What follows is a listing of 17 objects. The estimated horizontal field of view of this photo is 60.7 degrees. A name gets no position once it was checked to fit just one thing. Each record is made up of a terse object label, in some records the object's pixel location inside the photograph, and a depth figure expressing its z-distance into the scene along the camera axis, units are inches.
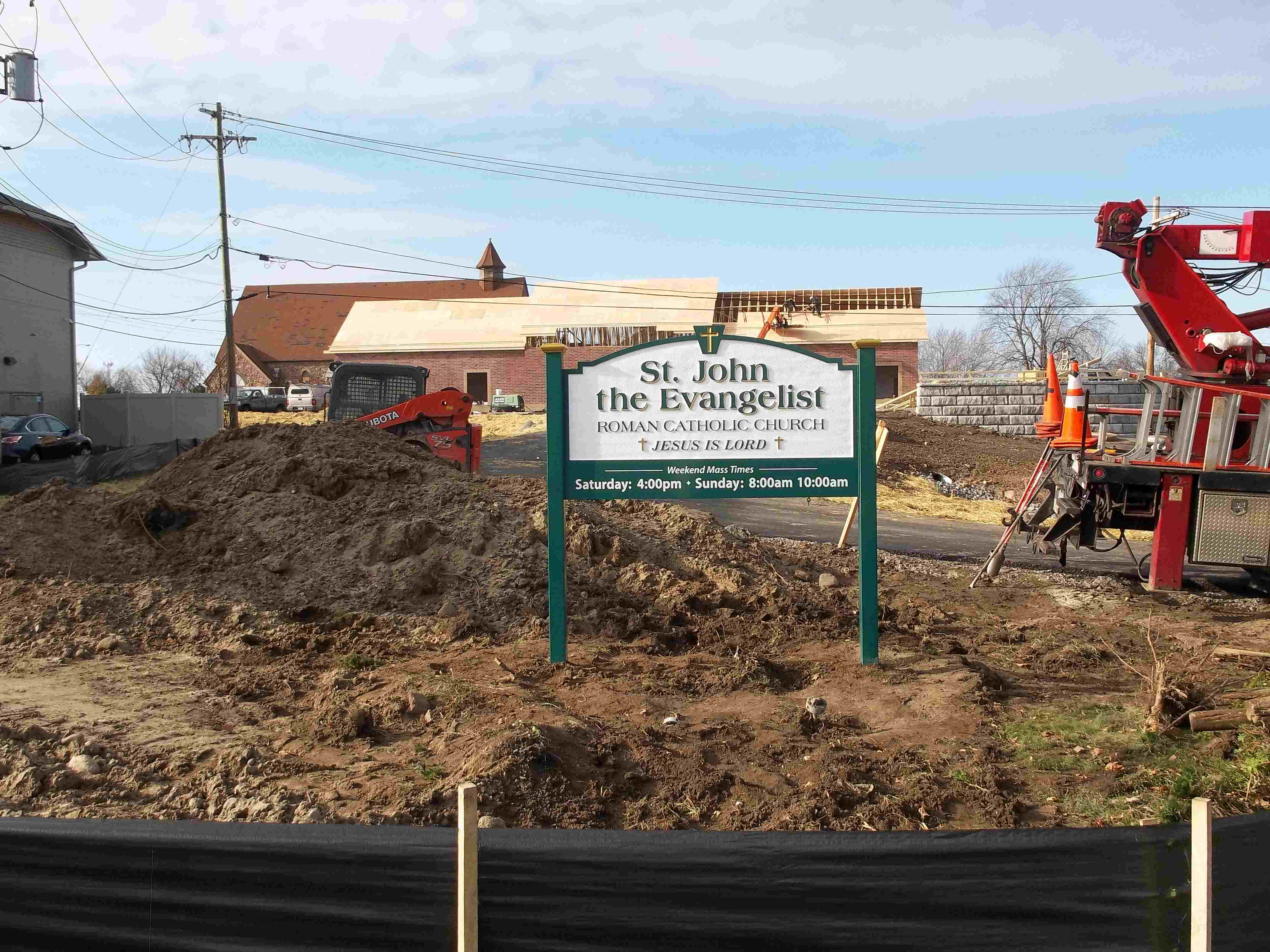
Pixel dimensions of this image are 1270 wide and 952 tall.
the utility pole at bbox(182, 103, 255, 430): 1304.1
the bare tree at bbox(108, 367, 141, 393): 3014.3
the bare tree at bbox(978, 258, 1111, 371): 2524.6
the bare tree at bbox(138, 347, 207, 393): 3085.6
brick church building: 1787.6
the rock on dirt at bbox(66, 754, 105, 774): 220.1
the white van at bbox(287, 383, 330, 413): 1878.7
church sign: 304.8
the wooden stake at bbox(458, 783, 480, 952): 123.0
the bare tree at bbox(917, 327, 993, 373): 3154.5
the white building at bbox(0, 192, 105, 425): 1380.4
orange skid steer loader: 713.6
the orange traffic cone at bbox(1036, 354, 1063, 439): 452.8
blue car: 1114.1
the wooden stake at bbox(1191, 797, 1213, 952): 122.6
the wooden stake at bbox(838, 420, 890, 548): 487.1
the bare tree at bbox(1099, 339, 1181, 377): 2469.2
